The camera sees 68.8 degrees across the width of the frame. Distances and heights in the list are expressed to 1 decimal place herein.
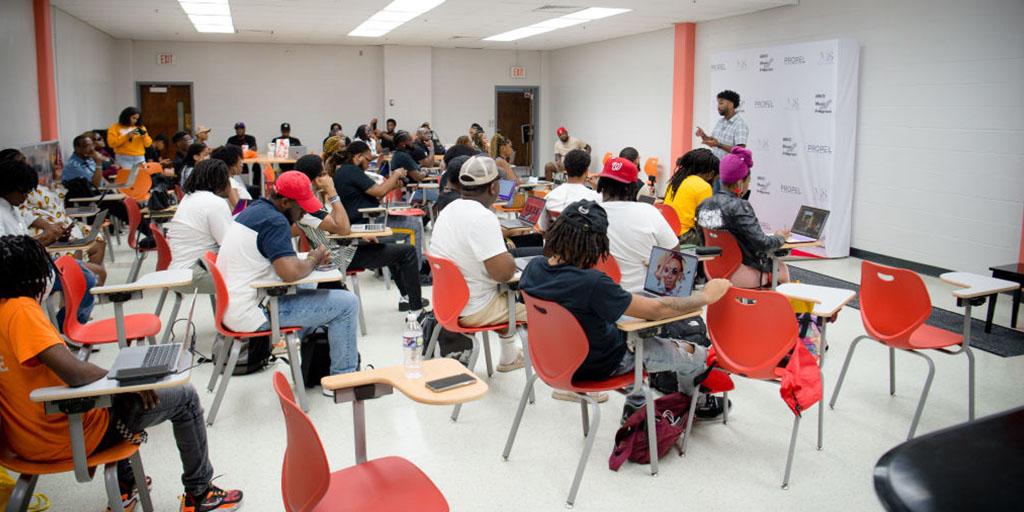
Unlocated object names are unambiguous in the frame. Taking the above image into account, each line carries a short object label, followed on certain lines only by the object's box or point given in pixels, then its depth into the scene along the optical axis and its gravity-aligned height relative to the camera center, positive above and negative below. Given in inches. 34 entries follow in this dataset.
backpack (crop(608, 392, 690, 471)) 134.5 -51.8
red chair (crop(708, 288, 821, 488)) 126.2 -32.0
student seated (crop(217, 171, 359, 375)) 151.6 -25.5
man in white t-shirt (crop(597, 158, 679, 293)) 156.6 -17.5
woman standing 402.1 +1.9
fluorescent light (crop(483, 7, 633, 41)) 406.0 +74.8
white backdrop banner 320.5 +9.9
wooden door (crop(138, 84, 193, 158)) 573.6 +26.5
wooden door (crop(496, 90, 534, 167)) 675.4 +23.7
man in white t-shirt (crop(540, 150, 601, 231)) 213.8 -12.3
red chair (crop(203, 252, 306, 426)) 146.9 -40.8
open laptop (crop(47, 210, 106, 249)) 203.3 -26.6
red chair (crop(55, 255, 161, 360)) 149.9 -39.1
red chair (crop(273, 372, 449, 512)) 75.5 -39.4
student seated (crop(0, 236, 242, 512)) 93.3 -29.9
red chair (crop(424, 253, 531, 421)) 154.8 -31.6
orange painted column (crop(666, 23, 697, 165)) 438.3 +34.5
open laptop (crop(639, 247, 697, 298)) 129.0 -21.9
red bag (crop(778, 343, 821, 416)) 123.9 -38.8
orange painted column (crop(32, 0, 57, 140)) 344.2 +33.3
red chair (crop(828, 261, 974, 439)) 143.9 -32.2
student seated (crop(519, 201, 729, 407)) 119.1 -23.2
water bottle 102.6 -27.8
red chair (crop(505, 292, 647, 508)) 118.3 -33.4
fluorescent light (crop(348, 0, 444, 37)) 372.5 +72.0
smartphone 92.0 -29.5
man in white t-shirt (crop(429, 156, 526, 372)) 155.6 -20.8
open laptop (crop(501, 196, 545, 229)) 221.0 -20.4
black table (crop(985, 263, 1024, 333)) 215.0 -36.6
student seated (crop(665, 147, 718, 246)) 205.9 -11.3
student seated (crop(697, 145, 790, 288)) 182.7 -17.8
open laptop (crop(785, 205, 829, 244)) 198.4 -20.3
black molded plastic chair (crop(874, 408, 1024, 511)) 43.1 -19.3
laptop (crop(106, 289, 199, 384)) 97.0 -29.4
